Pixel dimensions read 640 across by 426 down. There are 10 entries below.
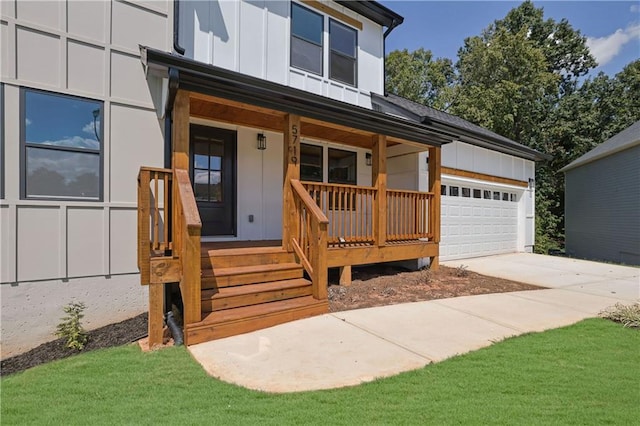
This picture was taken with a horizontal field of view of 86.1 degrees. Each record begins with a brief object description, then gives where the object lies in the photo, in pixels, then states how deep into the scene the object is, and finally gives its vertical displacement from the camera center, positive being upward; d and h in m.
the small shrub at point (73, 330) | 4.19 -1.51
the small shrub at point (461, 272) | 7.50 -1.33
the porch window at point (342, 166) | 8.55 +1.15
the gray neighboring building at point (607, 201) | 13.63 +0.56
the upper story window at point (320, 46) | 7.79 +3.98
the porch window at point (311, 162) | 8.04 +1.17
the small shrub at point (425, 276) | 6.85 -1.33
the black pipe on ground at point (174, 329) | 3.85 -1.43
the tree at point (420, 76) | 23.73 +9.71
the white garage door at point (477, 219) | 9.34 -0.20
